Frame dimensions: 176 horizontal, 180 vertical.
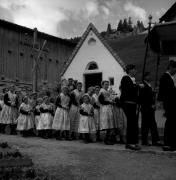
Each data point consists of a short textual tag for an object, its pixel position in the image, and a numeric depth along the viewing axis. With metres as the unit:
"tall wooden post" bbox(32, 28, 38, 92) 12.24
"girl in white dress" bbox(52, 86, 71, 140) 7.29
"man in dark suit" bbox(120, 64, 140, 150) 5.15
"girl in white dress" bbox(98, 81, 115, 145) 6.38
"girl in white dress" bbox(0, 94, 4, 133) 9.20
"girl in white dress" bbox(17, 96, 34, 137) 8.18
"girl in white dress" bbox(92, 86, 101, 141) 7.02
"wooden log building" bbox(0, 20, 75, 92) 18.54
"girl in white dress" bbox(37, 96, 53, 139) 7.75
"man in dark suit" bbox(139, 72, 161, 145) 5.76
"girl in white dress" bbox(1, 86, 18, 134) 8.82
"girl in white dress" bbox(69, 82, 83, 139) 7.27
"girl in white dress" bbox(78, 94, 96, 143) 6.74
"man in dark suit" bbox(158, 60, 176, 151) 4.87
